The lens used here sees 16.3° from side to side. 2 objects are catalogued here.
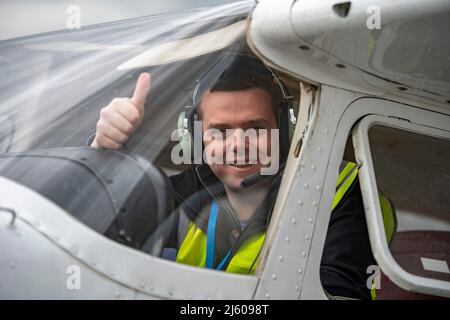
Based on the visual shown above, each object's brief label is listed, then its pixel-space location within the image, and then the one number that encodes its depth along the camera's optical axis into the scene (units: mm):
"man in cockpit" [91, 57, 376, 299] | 2864
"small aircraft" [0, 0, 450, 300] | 2719
